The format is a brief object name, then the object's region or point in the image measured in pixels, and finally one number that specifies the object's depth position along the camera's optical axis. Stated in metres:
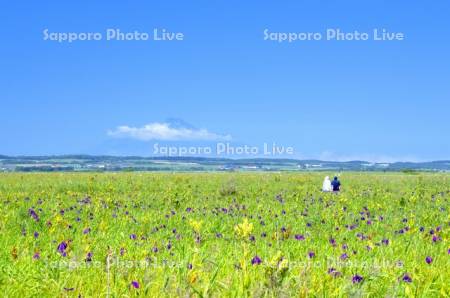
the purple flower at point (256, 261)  4.58
